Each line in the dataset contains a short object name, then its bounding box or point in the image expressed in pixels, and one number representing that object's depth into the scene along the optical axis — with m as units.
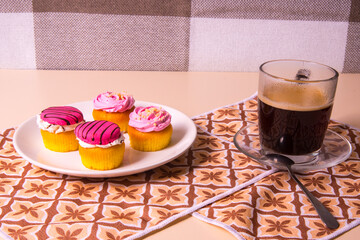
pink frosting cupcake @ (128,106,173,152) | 0.92
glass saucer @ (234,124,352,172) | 0.87
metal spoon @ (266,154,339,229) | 0.74
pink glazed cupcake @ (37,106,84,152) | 0.90
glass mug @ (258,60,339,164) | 0.84
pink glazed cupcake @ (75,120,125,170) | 0.84
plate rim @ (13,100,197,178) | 0.81
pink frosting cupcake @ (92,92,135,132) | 1.00
